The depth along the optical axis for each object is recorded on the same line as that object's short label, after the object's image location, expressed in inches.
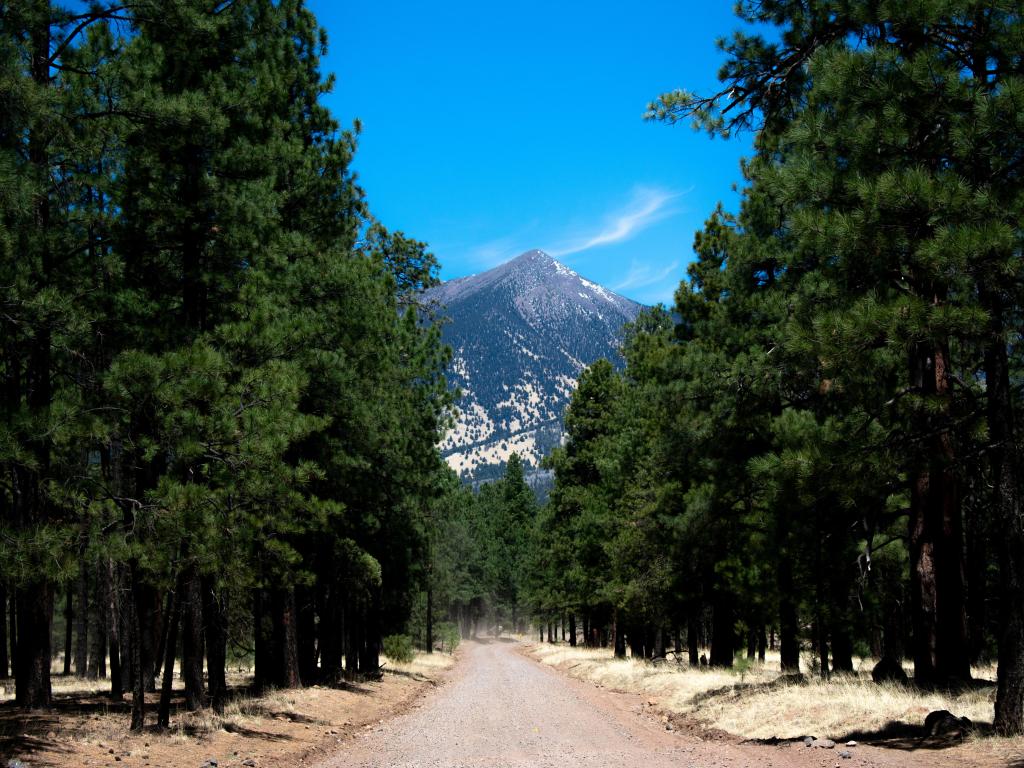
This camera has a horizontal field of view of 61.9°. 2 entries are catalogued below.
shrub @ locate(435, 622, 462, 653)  2540.8
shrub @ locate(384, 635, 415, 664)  1359.5
